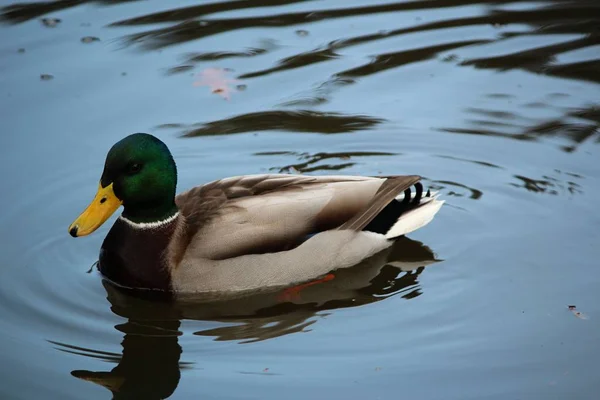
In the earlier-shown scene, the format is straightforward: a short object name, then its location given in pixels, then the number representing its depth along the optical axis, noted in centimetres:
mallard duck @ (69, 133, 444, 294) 1302
